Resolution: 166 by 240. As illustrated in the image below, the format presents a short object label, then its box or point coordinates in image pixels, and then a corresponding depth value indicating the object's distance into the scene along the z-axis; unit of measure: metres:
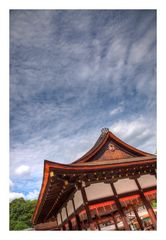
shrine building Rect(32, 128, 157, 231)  6.42
